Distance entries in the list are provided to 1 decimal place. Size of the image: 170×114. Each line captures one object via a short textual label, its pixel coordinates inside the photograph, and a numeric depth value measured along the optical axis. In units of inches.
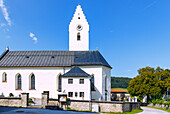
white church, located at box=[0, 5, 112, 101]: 1391.5
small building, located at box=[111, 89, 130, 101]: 3046.3
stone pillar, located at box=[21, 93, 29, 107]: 952.9
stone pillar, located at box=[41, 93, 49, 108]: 955.2
